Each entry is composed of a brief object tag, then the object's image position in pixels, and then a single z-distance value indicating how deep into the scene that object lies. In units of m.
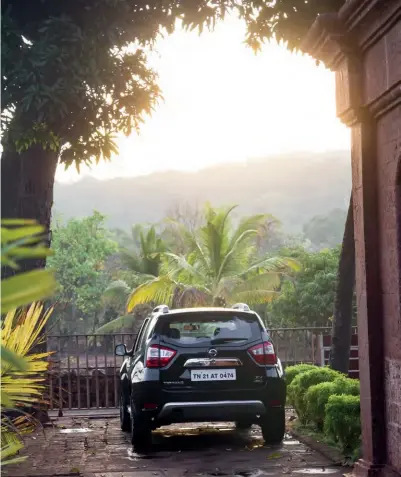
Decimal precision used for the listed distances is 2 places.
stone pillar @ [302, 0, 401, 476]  7.73
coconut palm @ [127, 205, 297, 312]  37.06
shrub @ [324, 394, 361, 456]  9.59
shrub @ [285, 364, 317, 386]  14.06
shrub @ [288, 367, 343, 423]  12.48
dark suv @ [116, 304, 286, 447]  10.59
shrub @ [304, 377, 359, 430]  11.00
